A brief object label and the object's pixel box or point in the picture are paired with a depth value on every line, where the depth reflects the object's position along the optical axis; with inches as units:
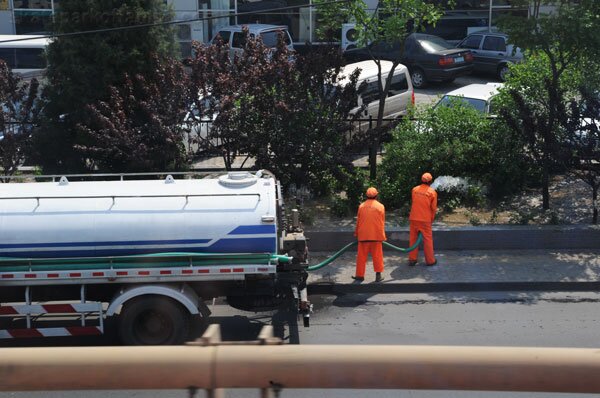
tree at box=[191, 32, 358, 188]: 510.6
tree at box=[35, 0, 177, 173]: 526.9
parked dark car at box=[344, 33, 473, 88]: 961.5
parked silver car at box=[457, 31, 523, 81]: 999.9
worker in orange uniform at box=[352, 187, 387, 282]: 429.1
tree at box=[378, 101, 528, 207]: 549.3
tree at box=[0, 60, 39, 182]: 541.0
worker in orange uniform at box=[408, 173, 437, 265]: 453.7
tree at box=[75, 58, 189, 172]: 493.0
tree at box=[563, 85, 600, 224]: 503.5
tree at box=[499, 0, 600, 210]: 505.7
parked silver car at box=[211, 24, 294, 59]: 1013.8
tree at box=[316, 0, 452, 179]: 546.9
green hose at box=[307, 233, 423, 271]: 430.9
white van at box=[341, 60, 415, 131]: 684.7
